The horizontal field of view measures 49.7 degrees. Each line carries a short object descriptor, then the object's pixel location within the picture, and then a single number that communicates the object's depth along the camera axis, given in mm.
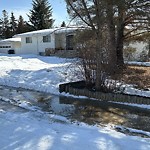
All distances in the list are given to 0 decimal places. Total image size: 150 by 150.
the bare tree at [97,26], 6649
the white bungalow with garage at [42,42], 19986
